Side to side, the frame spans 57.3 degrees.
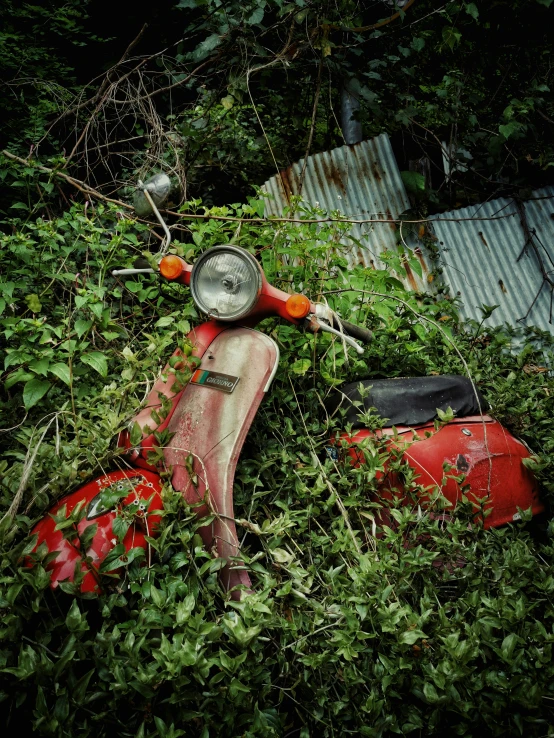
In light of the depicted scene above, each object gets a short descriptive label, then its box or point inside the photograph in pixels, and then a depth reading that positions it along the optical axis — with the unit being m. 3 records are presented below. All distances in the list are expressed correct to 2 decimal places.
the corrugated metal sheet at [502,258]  3.70
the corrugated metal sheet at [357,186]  3.75
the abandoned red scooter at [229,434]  1.50
